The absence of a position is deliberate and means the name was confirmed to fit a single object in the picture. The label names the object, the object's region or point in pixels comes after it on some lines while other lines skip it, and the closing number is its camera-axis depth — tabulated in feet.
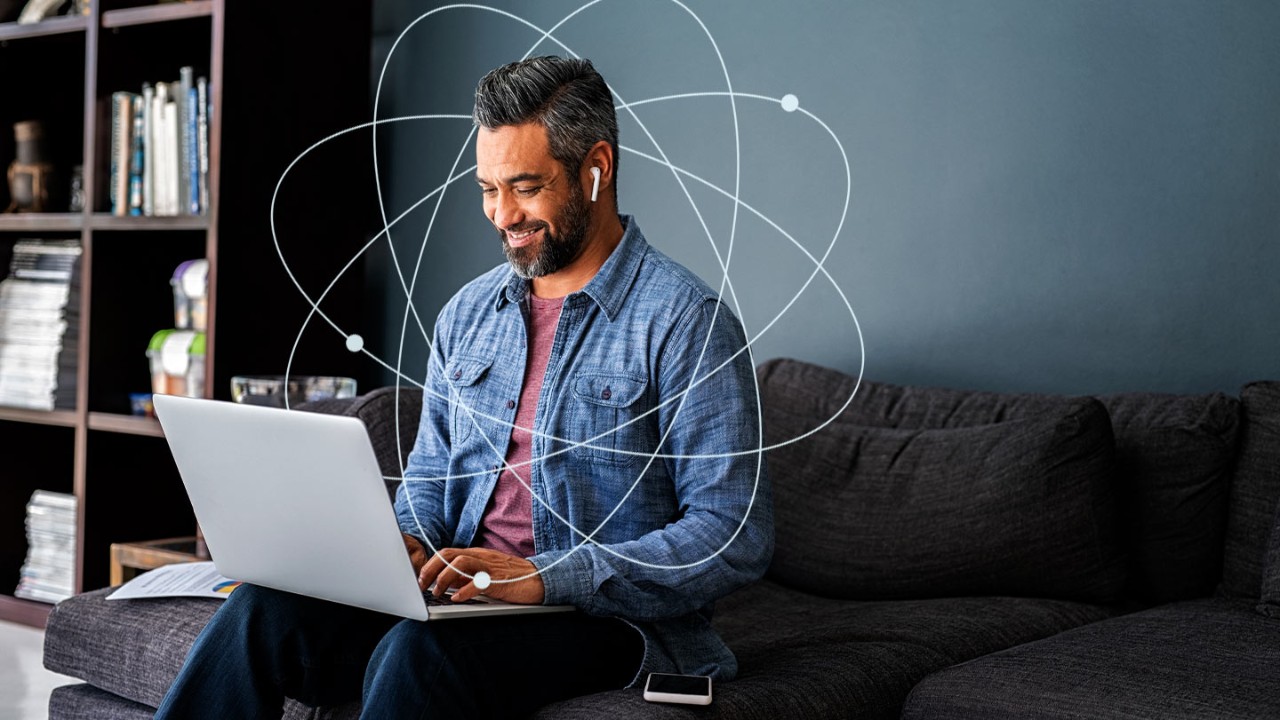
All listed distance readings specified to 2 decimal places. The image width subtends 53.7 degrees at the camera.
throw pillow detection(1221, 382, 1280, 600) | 7.22
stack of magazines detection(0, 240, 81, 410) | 11.78
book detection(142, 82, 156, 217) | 11.05
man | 5.22
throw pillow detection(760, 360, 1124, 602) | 7.37
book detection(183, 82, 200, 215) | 10.78
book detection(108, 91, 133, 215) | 11.16
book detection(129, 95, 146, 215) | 11.14
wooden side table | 9.10
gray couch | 6.41
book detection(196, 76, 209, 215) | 10.69
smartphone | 5.13
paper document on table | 7.23
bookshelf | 10.62
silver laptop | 4.75
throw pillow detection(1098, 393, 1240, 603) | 7.45
